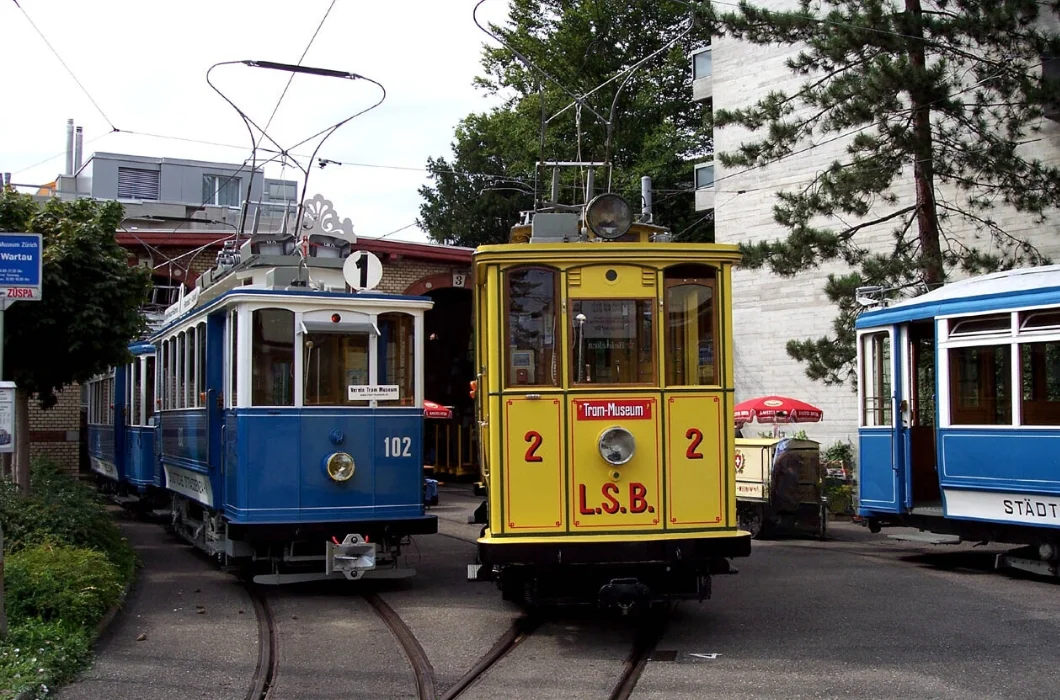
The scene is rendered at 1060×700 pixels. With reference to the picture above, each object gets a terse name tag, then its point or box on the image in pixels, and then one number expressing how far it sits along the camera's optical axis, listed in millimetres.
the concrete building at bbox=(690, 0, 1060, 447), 22859
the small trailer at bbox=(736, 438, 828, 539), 16219
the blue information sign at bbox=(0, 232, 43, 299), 8594
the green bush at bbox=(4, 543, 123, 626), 8484
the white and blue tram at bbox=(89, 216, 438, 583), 10719
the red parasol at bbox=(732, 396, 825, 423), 19219
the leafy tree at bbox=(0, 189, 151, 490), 12438
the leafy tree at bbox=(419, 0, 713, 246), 35188
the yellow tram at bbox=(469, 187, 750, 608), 8391
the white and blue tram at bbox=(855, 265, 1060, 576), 11234
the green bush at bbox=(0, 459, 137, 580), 10578
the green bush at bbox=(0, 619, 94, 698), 6777
